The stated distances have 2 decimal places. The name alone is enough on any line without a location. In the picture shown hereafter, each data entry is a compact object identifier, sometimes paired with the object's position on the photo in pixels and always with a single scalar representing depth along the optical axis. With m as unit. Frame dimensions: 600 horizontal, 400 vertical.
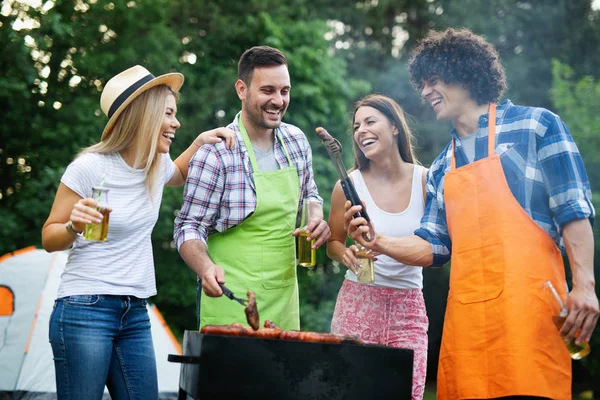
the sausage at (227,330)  2.81
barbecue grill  2.68
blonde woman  2.91
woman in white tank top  3.62
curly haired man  2.70
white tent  6.98
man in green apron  3.45
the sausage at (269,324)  3.08
